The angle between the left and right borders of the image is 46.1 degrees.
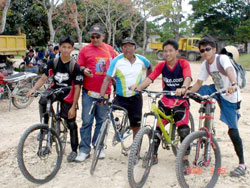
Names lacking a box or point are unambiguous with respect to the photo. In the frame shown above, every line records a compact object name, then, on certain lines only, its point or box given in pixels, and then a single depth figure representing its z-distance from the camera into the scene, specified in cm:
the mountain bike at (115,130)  376
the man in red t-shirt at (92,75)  423
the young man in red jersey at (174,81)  377
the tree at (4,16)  1120
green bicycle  325
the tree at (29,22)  2466
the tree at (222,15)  3525
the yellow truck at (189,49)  2902
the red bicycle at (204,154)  340
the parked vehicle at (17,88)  781
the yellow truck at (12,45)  1113
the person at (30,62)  1252
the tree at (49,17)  1565
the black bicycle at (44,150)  350
